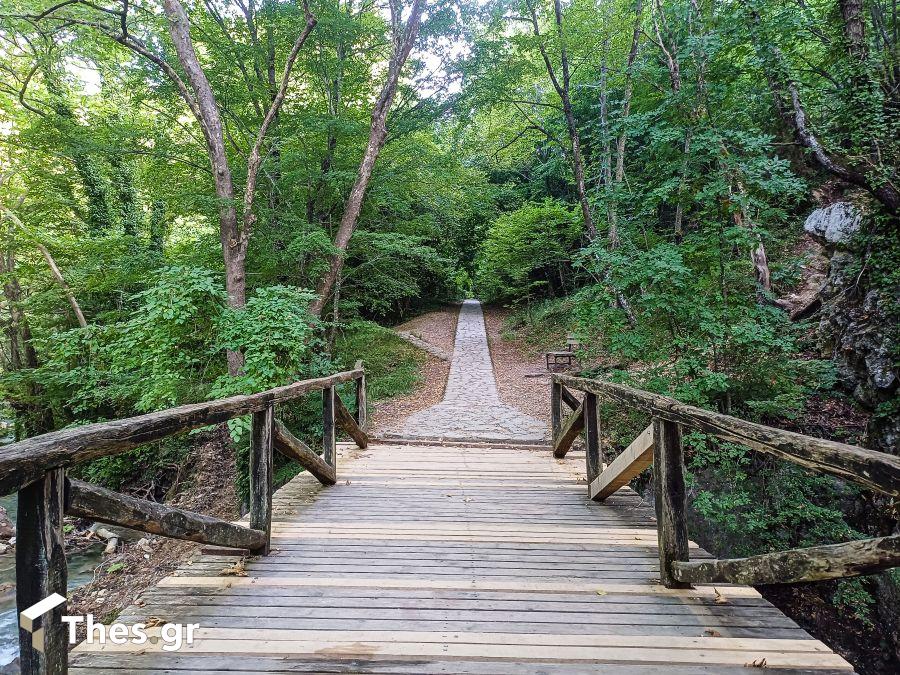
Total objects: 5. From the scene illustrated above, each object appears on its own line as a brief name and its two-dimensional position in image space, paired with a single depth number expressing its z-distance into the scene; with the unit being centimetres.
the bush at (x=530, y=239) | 1508
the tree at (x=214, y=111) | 705
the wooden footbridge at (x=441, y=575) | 145
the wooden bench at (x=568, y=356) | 1144
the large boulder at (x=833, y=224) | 759
